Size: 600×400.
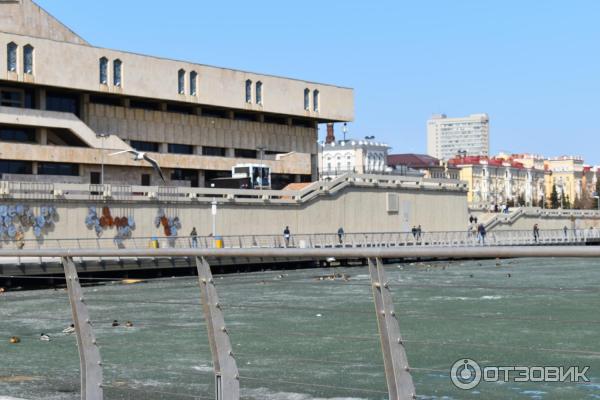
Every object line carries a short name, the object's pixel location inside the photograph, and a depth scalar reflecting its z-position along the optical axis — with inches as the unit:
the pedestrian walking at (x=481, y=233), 3289.1
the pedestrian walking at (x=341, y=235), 2787.9
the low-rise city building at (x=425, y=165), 7470.5
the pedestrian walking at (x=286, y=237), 2684.8
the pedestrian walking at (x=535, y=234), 3669.3
